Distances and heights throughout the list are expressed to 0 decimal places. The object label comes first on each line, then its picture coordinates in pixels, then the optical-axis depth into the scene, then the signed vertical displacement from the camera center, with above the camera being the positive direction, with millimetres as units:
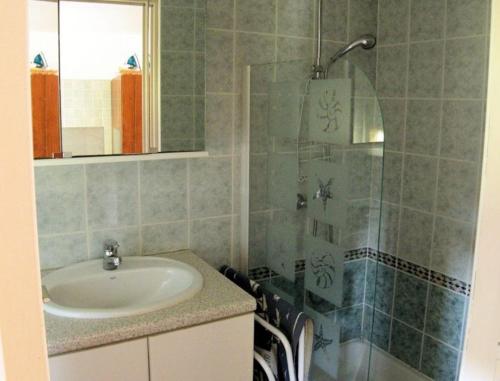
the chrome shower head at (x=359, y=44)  2152 +344
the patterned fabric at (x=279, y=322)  1692 -650
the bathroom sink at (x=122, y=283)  1681 -533
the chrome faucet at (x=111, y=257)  1794 -462
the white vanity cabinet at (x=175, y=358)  1382 -655
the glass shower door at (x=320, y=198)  1678 -260
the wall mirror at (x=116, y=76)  1615 +145
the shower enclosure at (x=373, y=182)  1743 -218
